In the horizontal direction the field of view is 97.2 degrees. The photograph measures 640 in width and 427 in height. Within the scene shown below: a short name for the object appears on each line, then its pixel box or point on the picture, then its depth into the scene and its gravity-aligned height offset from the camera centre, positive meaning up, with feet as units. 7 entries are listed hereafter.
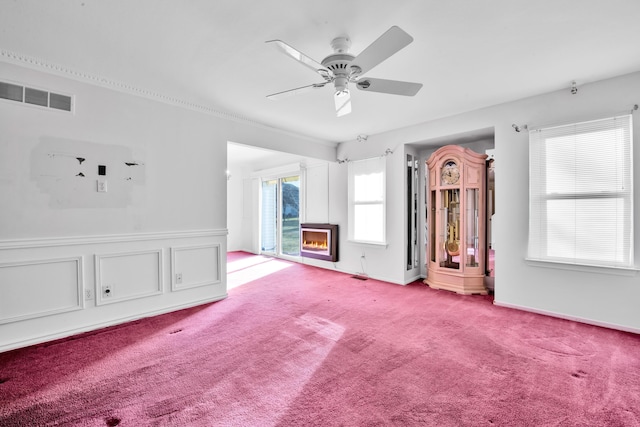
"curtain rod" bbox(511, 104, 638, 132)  9.10 +3.22
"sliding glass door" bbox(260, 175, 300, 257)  22.88 -0.48
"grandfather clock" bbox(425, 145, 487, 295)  13.39 -0.41
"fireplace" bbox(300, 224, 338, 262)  18.15 -2.05
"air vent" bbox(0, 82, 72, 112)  8.00 +3.42
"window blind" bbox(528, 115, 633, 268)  9.18 +0.61
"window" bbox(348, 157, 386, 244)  15.89 +0.61
